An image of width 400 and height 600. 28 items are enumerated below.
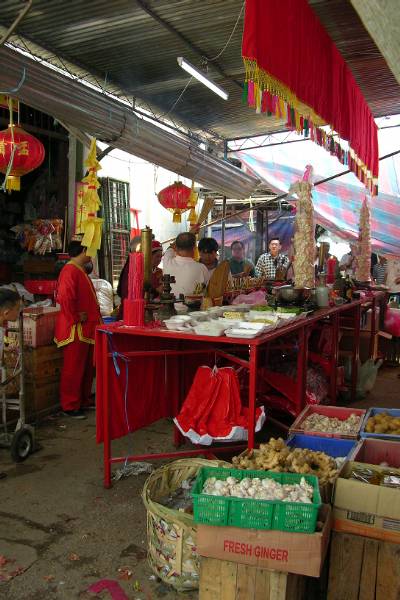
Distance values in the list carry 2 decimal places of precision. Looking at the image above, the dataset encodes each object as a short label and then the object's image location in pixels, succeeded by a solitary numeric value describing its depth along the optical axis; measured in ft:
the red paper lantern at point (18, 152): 17.01
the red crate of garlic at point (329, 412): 11.22
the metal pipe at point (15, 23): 11.18
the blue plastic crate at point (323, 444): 9.76
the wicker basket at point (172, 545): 7.74
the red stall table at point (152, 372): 11.00
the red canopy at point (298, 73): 9.70
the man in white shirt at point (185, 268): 15.15
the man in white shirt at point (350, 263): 28.82
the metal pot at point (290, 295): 14.79
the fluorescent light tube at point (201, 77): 20.33
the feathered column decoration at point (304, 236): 16.29
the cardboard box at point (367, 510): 6.85
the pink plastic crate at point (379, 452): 8.98
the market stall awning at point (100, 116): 15.86
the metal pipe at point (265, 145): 35.62
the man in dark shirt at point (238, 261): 29.50
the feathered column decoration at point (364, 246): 25.25
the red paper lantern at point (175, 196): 28.30
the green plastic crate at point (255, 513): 6.33
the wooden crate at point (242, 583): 6.39
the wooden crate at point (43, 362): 16.05
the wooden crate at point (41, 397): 15.99
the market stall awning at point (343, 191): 33.58
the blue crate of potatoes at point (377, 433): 9.53
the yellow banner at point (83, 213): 13.54
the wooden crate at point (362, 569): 6.80
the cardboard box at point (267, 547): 6.26
